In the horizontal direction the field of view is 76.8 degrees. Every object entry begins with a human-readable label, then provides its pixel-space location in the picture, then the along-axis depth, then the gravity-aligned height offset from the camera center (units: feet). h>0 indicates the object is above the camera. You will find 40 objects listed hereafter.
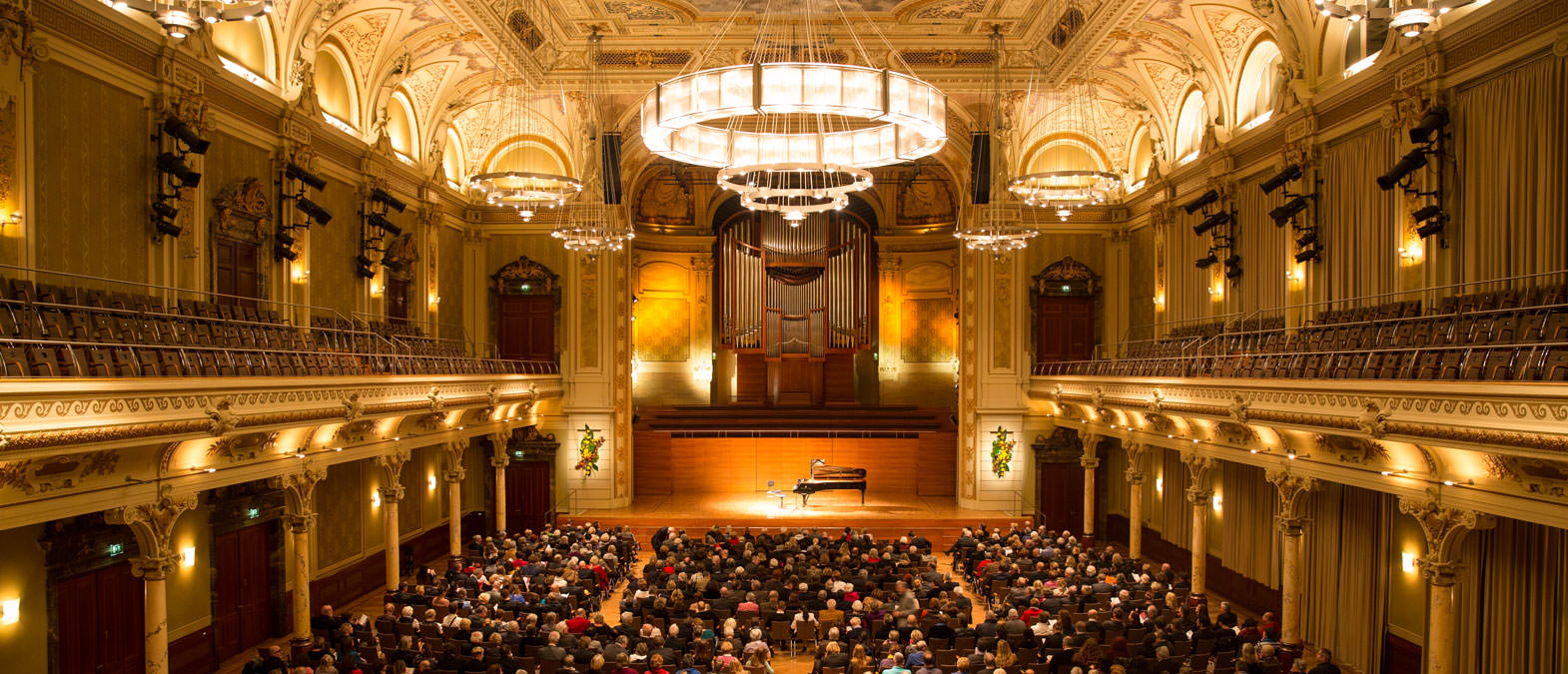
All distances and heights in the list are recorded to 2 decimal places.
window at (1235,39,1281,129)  58.85 +14.30
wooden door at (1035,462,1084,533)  84.38 -14.97
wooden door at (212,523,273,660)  50.26 -14.35
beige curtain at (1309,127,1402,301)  46.93 +4.81
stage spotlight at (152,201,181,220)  43.40 +4.88
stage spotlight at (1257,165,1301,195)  53.47 +7.66
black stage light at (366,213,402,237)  63.58 +6.31
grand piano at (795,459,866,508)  80.84 -13.44
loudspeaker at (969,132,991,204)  82.23 +12.42
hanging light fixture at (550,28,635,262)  77.51 +11.51
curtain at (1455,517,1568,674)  35.53 -10.63
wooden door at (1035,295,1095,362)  85.25 -0.75
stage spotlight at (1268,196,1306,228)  53.01 +5.85
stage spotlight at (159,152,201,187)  43.34 +6.77
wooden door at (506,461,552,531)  84.53 -15.04
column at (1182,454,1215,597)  55.36 -10.83
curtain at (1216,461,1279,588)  57.26 -12.50
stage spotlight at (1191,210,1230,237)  61.98 +6.18
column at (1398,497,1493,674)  34.40 -8.96
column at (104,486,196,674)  34.86 -8.76
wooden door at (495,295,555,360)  85.71 -0.69
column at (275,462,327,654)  45.57 -9.90
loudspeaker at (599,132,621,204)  81.51 +13.05
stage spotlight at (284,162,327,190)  53.93 +7.90
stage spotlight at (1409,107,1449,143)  41.88 +8.25
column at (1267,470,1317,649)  45.09 -10.70
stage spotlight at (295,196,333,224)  55.06 +6.10
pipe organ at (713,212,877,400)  101.71 +2.66
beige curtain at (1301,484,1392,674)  46.73 -12.76
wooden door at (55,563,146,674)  40.11 -12.88
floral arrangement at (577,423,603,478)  84.02 -11.38
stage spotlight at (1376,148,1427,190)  42.52 +6.53
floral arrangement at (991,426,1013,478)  85.15 -11.61
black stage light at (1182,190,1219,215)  63.21 +7.70
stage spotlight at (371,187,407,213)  64.03 +7.91
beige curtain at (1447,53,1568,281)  36.78 +5.74
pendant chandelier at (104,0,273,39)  24.20 +7.62
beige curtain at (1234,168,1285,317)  57.47 +4.10
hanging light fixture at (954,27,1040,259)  74.57 +11.58
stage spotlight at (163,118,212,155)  43.60 +8.21
